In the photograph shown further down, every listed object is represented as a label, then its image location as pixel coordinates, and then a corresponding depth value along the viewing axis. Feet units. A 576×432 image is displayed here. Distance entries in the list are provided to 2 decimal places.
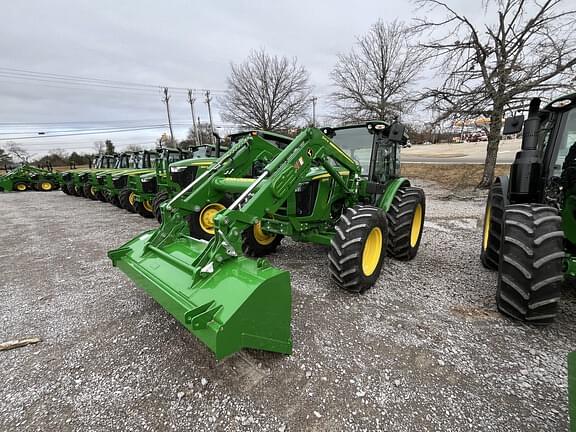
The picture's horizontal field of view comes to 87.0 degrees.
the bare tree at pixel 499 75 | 30.68
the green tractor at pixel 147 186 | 27.84
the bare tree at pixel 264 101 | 84.64
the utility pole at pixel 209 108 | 131.77
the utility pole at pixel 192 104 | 116.82
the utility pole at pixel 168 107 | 114.32
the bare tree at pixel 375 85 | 59.67
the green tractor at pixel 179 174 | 24.76
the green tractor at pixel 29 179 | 56.95
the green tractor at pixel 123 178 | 32.63
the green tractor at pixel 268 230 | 7.12
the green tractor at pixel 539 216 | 8.32
